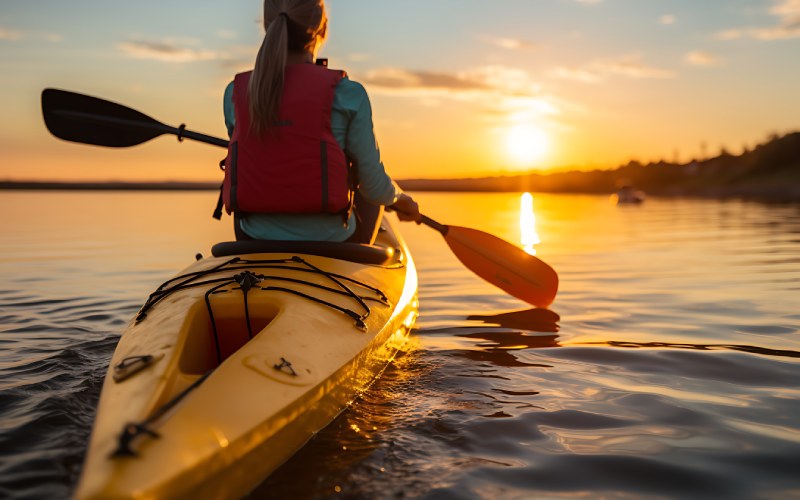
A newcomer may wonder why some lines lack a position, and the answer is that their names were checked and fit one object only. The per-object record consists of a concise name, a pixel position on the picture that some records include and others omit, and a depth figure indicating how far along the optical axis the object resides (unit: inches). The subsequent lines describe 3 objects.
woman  117.3
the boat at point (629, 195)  1230.3
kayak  65.4
